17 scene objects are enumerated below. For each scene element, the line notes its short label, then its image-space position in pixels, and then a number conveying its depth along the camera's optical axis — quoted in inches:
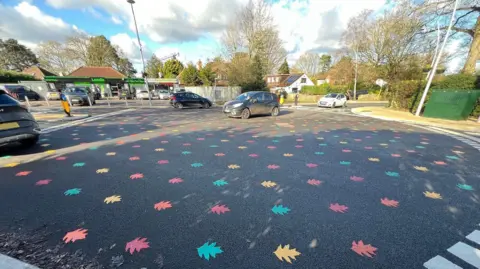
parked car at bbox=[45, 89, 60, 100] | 912.7
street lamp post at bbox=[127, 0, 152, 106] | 610.4
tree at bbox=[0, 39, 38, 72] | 1697.8
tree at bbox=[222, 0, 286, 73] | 955.3
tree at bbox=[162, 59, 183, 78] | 2134.6
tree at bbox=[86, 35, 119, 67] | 1739.7
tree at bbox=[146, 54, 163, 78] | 2309.5
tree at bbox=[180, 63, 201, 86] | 1344.7
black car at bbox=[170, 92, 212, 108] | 690.2
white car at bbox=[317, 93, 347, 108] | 823.7
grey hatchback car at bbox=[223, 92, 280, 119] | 447.2
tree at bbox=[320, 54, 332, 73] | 2817.4
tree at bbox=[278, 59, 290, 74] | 2486.3
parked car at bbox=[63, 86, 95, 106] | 685.9
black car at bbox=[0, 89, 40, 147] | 172.7
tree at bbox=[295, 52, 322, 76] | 2566.4
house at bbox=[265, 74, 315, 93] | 1991.9
